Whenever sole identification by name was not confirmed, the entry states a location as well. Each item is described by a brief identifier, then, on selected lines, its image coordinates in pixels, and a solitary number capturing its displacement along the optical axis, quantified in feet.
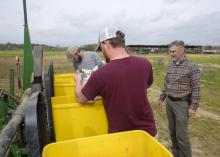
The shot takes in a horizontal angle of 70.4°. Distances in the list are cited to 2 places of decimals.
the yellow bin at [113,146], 2.95
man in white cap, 3.76
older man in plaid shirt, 6.72
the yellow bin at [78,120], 4.16
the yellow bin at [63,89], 6.31
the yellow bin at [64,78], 7.36
